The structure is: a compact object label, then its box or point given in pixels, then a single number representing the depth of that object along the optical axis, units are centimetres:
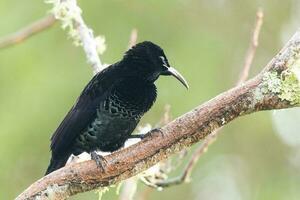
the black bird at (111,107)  910
